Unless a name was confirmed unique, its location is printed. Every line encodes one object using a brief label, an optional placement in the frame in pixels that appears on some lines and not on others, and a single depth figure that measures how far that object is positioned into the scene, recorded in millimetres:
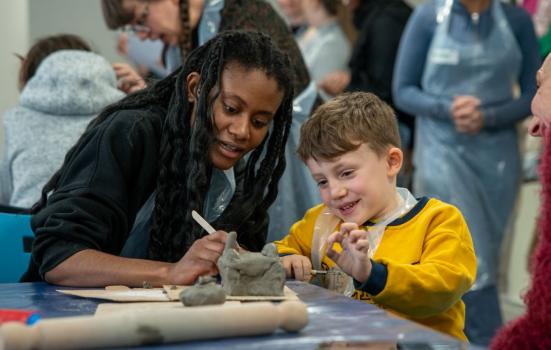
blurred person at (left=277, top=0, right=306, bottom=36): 5781
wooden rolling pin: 1308
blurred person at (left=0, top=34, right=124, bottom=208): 3400
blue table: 1358
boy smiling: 1998
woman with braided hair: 2154
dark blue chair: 2547
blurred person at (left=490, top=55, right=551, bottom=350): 1452
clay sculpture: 1756
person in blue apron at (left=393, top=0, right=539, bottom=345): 4113
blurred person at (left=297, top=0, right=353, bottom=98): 5105
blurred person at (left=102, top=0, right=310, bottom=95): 3434
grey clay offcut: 1563
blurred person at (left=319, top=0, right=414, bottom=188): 4871
